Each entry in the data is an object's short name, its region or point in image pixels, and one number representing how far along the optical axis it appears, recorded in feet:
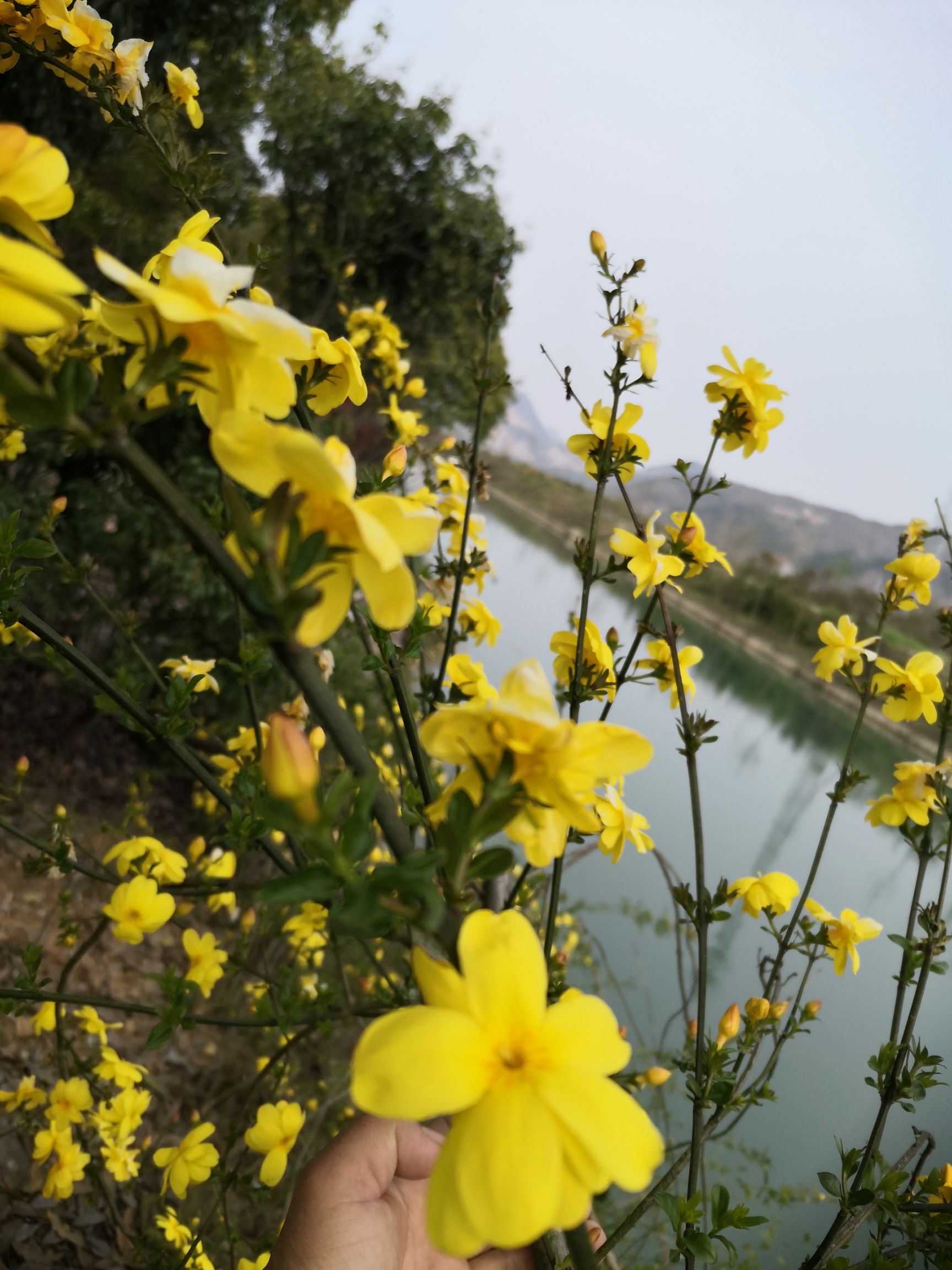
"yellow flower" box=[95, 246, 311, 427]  0.40
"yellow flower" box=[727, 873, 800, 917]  1.03
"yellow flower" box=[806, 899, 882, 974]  1.11
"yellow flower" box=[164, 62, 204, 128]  1.08
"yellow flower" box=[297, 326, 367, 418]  0.64
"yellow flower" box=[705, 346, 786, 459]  1.09
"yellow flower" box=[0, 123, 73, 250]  0.39
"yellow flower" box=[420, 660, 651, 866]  0.43
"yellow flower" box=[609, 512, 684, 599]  0.98
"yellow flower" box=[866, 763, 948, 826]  1.05
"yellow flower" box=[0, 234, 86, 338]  0.35
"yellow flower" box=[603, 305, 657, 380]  0.99
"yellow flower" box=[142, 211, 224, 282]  0.49
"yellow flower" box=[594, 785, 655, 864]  0.93
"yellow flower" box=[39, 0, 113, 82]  0.94
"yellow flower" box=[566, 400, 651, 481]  1.06
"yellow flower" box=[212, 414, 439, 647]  0.39
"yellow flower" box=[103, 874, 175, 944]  1.07
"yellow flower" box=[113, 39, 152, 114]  0.96
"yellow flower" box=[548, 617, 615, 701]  0.99
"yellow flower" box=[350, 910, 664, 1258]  0.39
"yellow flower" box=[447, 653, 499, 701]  0.86
